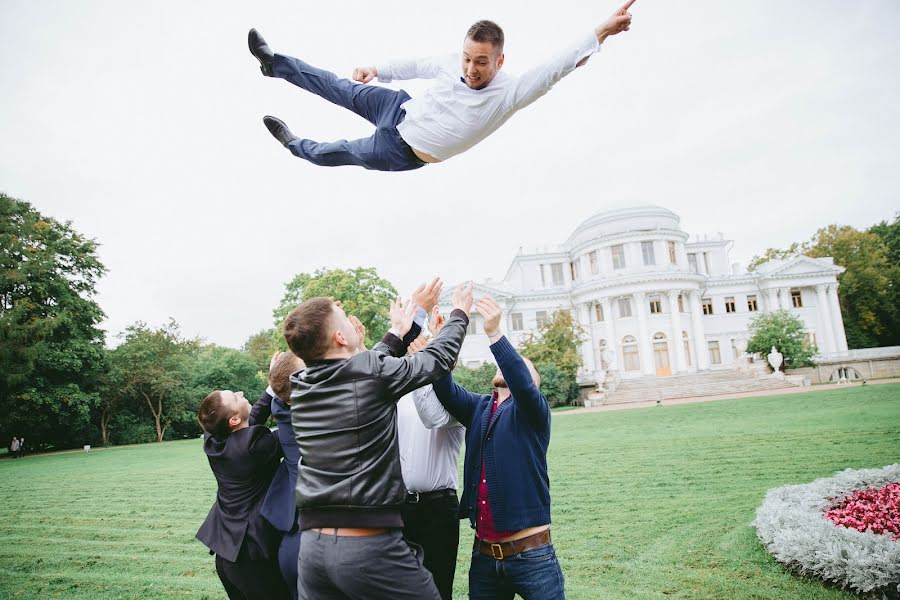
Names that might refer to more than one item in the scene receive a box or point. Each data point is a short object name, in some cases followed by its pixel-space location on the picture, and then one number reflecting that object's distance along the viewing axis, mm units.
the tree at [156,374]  36969
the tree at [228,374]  42656
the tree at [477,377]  37191
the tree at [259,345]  55900
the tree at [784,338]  38375
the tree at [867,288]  51906
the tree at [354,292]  30625
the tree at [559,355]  36688
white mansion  46000
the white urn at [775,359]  35781
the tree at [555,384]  36281
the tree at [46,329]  28609
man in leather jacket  2357
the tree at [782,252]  58241
